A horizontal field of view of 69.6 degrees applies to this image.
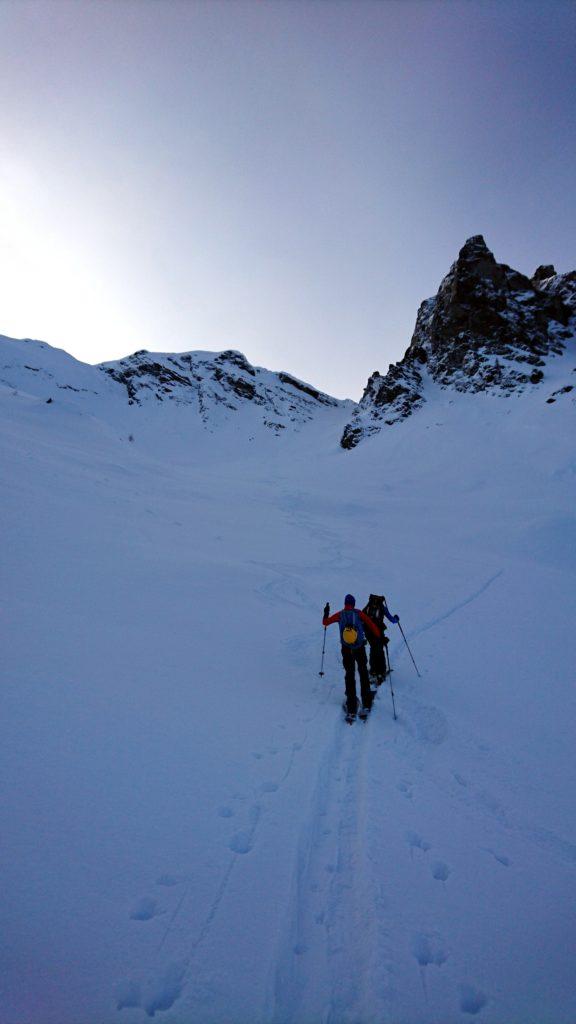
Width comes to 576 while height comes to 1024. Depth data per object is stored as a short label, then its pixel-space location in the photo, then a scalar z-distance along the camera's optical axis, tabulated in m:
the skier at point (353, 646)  5.87
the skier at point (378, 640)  6.97
